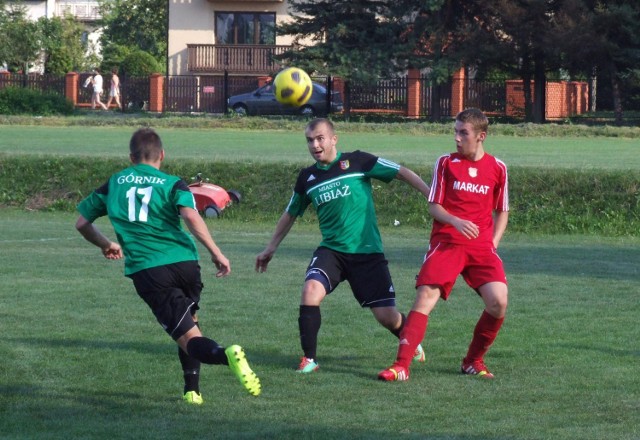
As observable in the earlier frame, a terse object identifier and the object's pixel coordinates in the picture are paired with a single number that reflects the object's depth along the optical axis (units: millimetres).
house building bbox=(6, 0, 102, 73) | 86706
